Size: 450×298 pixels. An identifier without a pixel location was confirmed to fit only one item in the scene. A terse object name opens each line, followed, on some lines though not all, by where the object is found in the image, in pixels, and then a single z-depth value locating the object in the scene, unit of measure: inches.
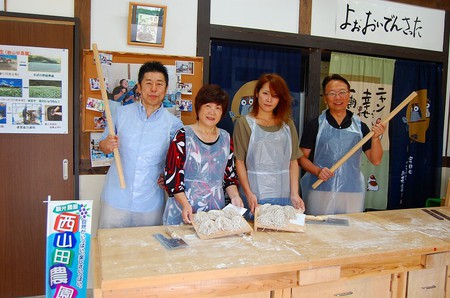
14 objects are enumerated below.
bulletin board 109.7
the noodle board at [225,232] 69.8
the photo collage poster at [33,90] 103.5
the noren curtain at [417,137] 149.1
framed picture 111.5
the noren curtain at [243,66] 124.5
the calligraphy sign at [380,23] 134.9
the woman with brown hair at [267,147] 95.1
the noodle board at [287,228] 75.8
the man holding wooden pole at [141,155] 90.0
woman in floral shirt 82.2
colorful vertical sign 71.7
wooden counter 55.6
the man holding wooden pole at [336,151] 108.7
